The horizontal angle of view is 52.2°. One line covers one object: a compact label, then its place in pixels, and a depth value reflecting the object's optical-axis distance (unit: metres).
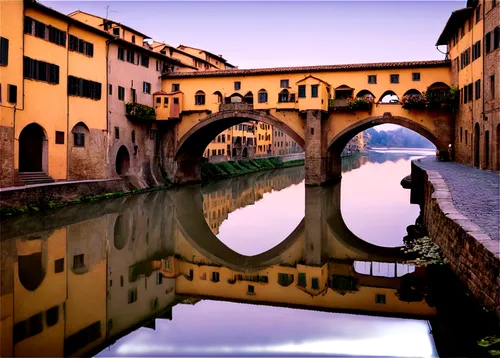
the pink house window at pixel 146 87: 33.81
